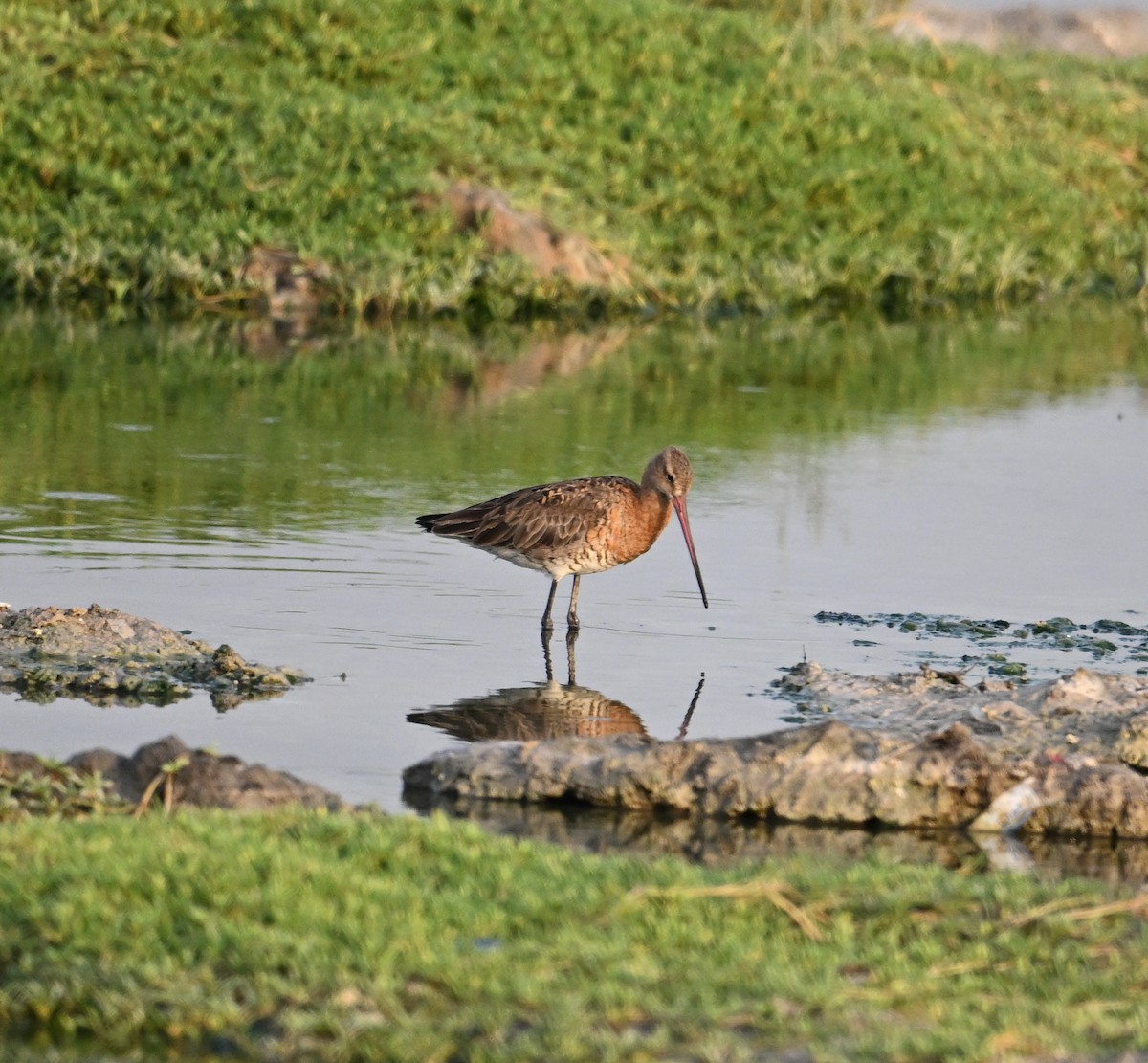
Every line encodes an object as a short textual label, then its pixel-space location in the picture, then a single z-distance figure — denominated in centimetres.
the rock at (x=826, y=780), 1590
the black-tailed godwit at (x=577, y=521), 2220
